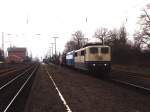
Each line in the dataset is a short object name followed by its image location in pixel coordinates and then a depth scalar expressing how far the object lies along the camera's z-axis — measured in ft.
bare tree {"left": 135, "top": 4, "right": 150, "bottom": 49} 199.82
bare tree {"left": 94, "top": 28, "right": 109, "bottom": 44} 377.62
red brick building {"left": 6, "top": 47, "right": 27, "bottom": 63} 582.76
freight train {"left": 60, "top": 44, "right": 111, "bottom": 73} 112.16
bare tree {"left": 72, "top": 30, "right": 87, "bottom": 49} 463.42
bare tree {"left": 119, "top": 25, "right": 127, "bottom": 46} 266.32
